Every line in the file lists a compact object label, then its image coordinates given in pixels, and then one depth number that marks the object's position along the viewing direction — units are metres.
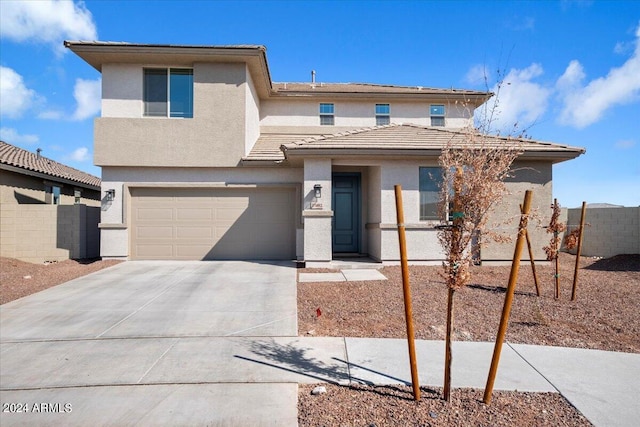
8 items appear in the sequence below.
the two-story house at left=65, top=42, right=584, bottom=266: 12.14
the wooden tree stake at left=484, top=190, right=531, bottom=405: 3.32
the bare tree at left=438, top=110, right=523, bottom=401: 3.32
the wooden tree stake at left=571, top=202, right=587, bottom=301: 7.13
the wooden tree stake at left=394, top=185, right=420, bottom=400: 3.42
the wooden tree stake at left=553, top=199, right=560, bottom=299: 7.23
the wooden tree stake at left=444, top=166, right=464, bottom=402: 3.38
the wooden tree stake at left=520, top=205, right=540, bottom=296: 7.27
